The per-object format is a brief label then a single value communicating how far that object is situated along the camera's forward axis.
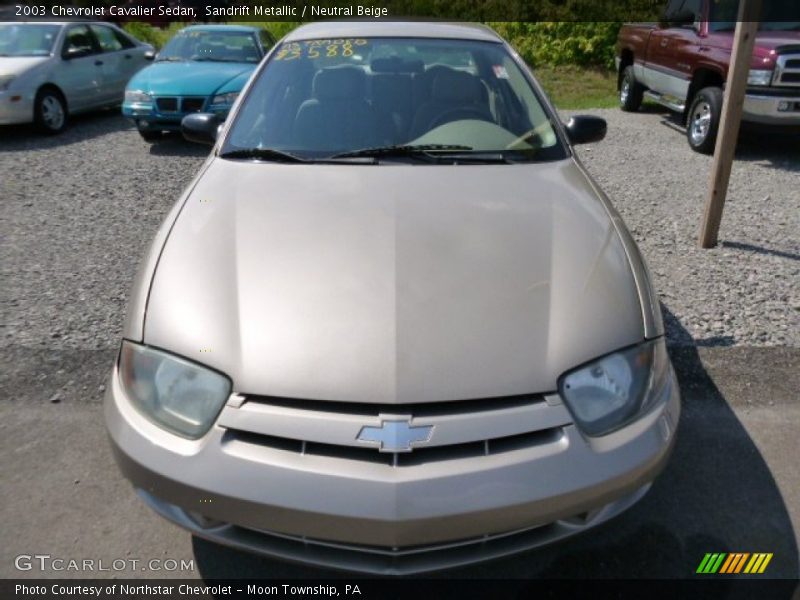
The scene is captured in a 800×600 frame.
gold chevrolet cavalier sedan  1.64
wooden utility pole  4.27
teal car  7.42
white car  8.16
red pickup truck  6.76
